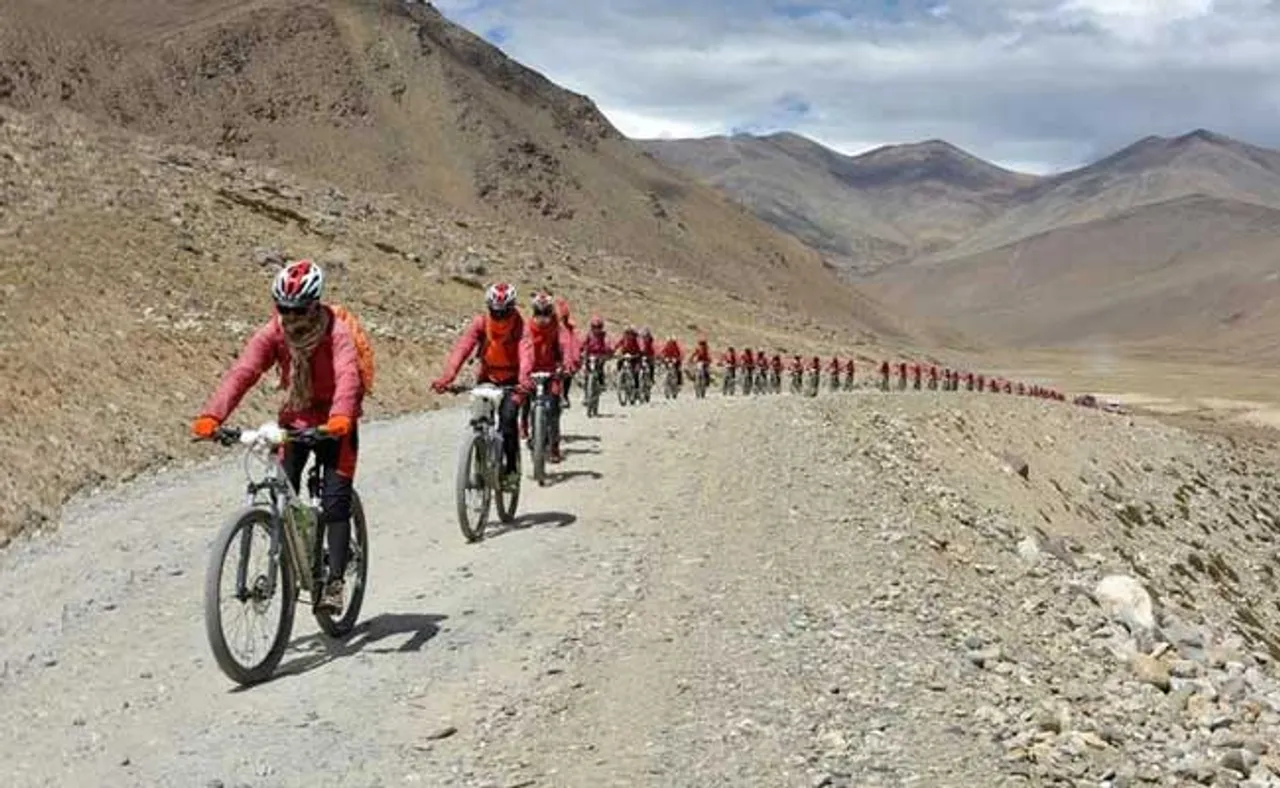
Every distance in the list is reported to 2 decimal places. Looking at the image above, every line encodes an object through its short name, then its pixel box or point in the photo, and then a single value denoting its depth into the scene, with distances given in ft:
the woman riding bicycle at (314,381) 27.99
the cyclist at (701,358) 116.73
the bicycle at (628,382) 96.78
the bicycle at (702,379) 115.95
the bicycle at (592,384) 85.30
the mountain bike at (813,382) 147.78
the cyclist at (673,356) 113.29
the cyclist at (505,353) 44.52
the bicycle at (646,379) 99.30
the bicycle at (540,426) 51.72
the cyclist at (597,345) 85.81
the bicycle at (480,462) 41.60
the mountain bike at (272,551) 26.50
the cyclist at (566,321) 54.34
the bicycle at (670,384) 112.17
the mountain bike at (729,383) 129.52
